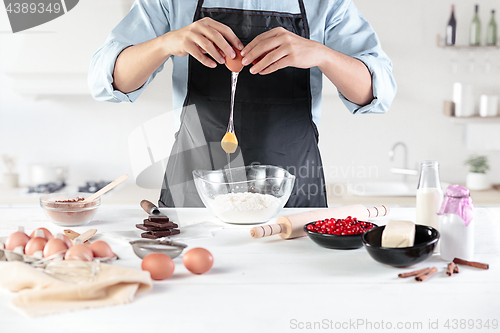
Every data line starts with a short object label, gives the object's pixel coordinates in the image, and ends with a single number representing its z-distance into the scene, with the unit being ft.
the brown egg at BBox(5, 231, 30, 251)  2.88
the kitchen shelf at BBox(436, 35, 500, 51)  10.13
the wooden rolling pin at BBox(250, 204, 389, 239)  3.44
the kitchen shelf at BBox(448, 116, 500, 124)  10.13
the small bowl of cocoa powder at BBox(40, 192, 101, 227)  3.74
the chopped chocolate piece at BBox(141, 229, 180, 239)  3.44
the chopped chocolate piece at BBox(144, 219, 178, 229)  3.54
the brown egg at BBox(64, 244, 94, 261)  2.67
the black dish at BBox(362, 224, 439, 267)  2.71
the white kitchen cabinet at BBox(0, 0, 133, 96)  9.29
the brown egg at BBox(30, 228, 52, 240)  2.96
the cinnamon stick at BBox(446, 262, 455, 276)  2.71
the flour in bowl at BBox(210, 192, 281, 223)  3.84
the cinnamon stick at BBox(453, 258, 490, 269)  2.83
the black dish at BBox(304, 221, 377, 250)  3.13
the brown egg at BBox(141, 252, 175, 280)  2.61
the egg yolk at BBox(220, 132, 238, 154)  4.54
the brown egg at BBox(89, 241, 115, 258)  2.86
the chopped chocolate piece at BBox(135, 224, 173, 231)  3.55
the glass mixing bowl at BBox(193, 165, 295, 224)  3.85
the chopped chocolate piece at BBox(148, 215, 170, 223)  3.60
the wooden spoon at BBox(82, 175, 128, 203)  3.80
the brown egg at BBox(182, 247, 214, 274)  2.70
